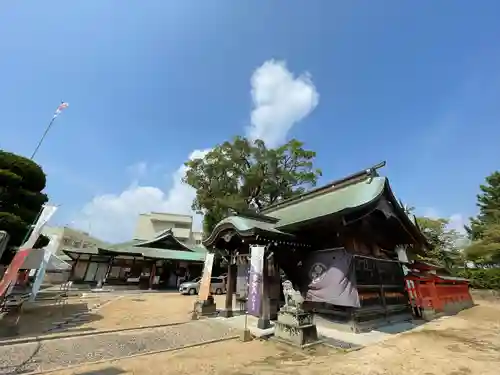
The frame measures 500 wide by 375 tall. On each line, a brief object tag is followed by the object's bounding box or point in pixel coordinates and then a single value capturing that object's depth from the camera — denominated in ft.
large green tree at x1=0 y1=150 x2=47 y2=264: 40.42
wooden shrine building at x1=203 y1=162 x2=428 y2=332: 32.27
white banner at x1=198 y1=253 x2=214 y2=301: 41.19
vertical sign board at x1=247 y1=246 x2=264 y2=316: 30.78
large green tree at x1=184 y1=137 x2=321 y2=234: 108.99
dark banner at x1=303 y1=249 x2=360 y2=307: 31.45
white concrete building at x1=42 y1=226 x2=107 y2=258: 171.71
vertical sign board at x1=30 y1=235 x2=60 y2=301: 43.97
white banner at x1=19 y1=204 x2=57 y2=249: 29.86
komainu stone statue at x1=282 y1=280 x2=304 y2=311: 26.94
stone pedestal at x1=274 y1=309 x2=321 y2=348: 25.13
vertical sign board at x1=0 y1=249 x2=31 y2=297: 28.09
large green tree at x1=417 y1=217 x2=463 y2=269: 94.79
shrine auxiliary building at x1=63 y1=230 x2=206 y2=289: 92.27
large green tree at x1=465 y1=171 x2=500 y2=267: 82.99
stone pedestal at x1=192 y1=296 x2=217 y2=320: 40.31
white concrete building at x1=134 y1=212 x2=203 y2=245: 221.66
